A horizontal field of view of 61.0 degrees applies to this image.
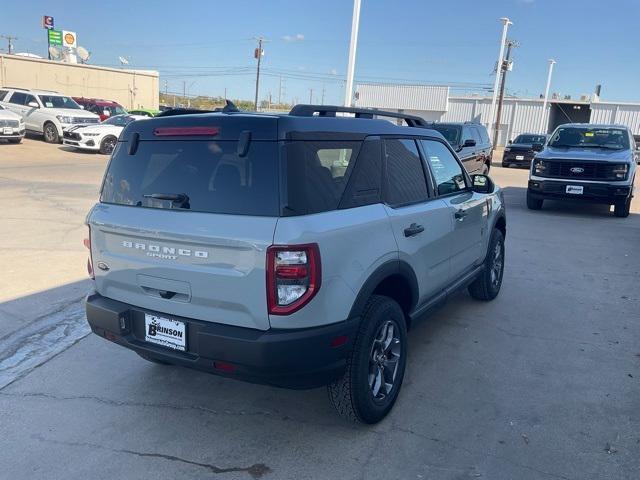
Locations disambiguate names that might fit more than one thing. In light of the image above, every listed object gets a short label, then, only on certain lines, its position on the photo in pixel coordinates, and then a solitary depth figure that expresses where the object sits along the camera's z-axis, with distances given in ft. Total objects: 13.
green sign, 159.84
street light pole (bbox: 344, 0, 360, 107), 54.13
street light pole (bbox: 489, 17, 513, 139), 115.14
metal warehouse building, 156.97
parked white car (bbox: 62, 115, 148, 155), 64.75
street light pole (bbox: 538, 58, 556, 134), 157.89
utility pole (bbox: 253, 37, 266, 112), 168.76
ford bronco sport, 9.00
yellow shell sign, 158.30
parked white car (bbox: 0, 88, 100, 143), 71.51
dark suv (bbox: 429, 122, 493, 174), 45.60
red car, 89.97
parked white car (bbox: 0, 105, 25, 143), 63.82
